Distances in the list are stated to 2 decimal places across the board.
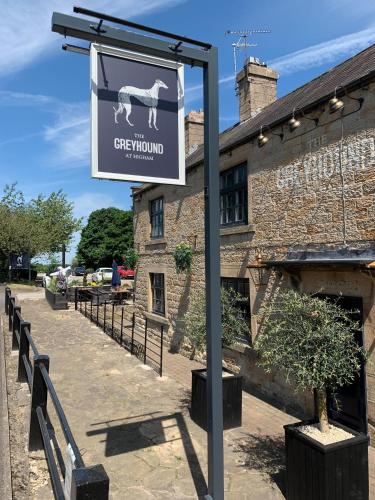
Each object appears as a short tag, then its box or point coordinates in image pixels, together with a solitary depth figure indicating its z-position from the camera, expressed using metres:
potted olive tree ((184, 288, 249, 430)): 6.30
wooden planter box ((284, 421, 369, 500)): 3.81
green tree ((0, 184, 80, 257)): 32.93
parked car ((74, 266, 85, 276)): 46.69
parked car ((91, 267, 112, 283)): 37.81
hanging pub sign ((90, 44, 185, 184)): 3.37
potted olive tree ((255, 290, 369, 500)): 3.86
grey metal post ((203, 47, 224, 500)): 3.38
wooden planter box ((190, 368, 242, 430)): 6.24
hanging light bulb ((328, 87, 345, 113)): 5.93
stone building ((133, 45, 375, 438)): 5.79
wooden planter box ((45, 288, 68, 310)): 18.12
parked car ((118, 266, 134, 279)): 40.21
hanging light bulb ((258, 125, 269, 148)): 7.65
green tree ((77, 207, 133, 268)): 51.44
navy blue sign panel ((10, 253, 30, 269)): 35.34
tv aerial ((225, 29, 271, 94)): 11.85
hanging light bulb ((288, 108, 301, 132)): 6.72
